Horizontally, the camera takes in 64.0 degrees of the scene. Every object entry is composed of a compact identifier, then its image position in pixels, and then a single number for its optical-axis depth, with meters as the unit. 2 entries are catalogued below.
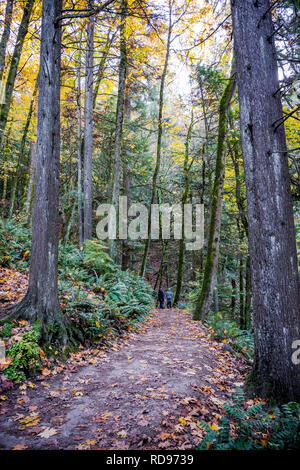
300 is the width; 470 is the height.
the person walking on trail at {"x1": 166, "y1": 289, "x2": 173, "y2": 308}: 16.69
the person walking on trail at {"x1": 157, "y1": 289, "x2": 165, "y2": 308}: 16.38
